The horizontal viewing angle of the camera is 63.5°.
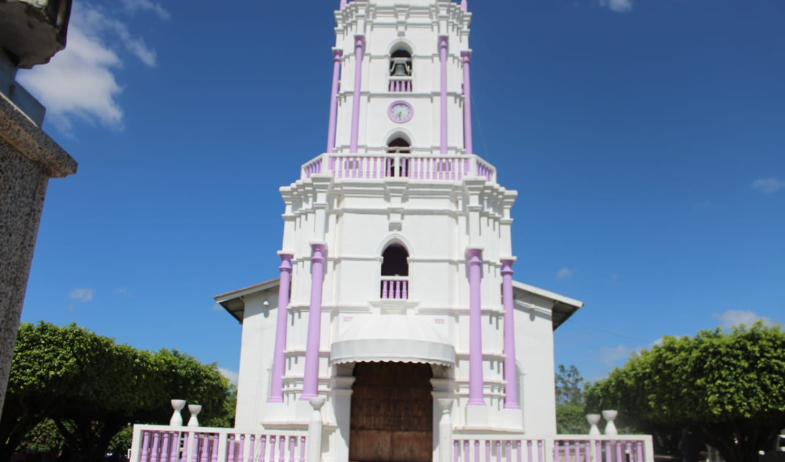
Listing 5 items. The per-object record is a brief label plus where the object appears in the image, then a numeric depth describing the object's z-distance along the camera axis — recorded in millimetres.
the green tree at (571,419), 72125
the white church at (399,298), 16312
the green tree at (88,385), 20375
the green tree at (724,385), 21922
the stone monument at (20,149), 3320
